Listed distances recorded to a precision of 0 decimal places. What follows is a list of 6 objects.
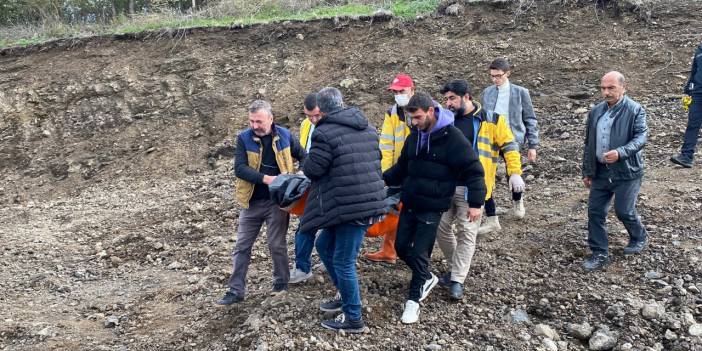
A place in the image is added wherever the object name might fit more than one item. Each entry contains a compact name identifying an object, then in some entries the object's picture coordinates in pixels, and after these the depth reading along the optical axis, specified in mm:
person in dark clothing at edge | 6562
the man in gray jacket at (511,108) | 5523
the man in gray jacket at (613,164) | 4570
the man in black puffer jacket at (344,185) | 3879
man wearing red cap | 4766
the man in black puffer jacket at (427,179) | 3992
